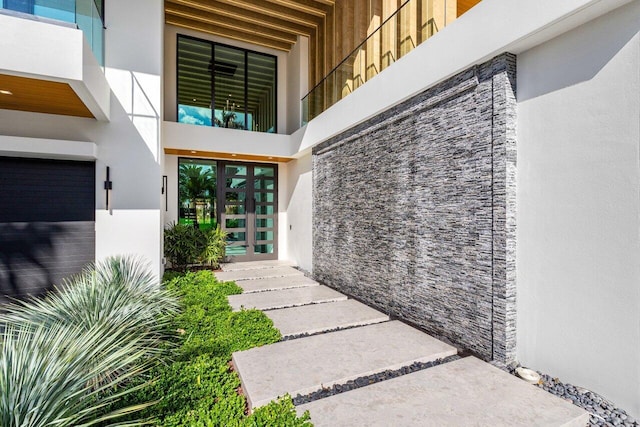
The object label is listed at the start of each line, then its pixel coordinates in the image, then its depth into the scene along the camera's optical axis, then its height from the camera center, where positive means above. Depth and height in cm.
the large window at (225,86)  922 +408
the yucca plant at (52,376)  187 -114
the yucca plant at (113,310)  354 -121
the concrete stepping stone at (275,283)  659 -162
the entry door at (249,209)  967 +12
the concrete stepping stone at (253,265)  871 -157
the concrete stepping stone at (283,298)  548 -164
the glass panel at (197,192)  913 +62
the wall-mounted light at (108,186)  545 +47
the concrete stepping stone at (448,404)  250 -169
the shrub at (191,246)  816 -91
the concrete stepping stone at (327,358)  301 -168
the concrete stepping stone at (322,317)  447 -167
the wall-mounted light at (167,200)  859 +35
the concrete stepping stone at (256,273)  755 -159
